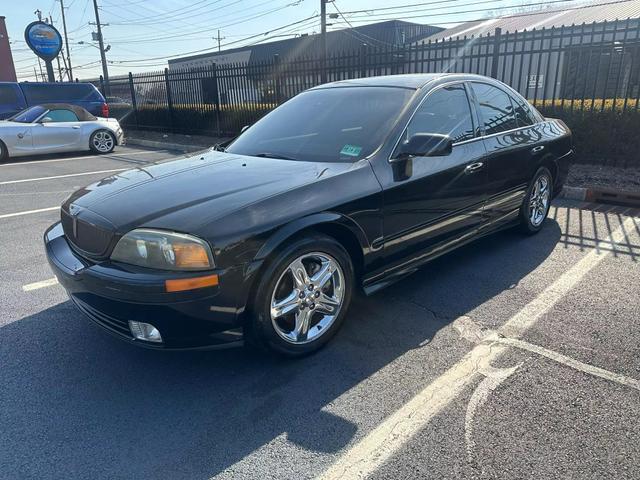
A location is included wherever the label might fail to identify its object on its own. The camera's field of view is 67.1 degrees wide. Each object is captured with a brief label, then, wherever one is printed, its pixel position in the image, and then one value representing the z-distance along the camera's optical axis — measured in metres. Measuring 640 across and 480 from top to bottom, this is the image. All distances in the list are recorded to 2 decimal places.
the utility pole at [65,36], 50.38
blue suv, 13.40
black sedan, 2.48
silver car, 11.32
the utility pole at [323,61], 10.94
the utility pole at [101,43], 34.92
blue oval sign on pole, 18.38
